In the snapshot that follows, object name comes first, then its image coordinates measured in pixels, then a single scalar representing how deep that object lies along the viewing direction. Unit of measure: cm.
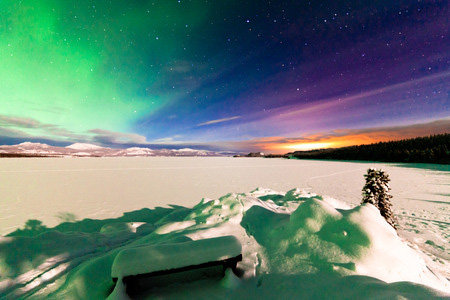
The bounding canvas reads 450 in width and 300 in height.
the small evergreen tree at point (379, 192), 664
